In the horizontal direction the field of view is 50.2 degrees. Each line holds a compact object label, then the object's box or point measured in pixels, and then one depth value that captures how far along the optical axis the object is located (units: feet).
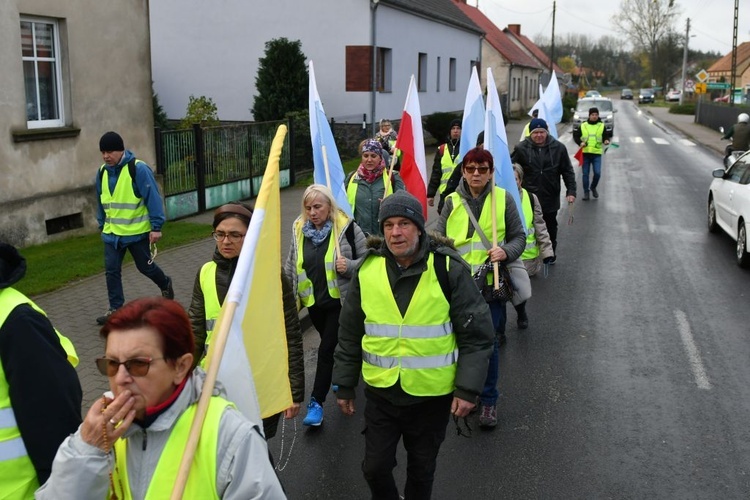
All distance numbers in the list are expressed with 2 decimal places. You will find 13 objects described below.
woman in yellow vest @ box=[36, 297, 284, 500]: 7.25
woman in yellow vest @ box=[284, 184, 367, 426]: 17.83
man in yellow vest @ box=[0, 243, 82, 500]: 8.17
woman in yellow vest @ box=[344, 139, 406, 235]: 23.91
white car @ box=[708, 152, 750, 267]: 35.88
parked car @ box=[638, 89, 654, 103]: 295.07
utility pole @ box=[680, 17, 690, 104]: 231.20
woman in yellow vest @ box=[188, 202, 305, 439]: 13.07
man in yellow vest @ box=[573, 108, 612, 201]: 56.54
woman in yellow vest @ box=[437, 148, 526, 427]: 18.72
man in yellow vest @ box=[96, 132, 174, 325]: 25.59
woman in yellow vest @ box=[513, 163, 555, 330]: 25.13
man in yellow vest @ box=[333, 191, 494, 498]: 12.66
